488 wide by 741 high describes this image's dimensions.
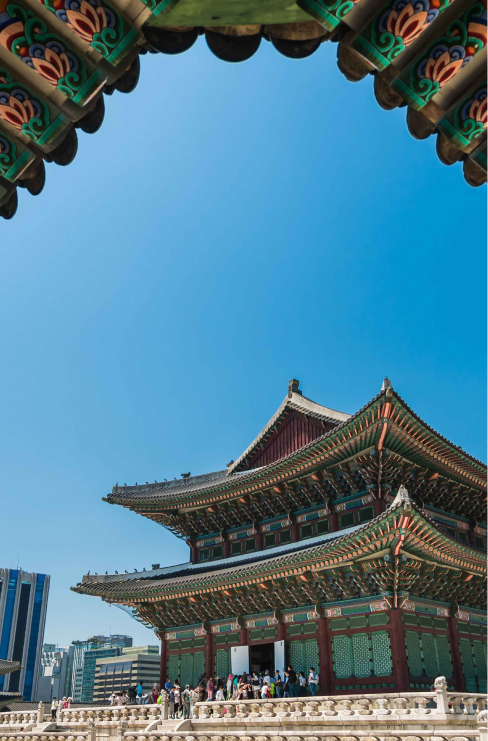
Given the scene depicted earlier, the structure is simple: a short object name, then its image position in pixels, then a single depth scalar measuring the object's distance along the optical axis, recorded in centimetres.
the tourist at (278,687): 2162
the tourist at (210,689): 2265
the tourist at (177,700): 2094
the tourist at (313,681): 2098
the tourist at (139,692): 2623
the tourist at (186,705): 1988
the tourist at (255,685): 2123
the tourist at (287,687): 2125
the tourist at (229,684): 2342
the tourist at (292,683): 2128
